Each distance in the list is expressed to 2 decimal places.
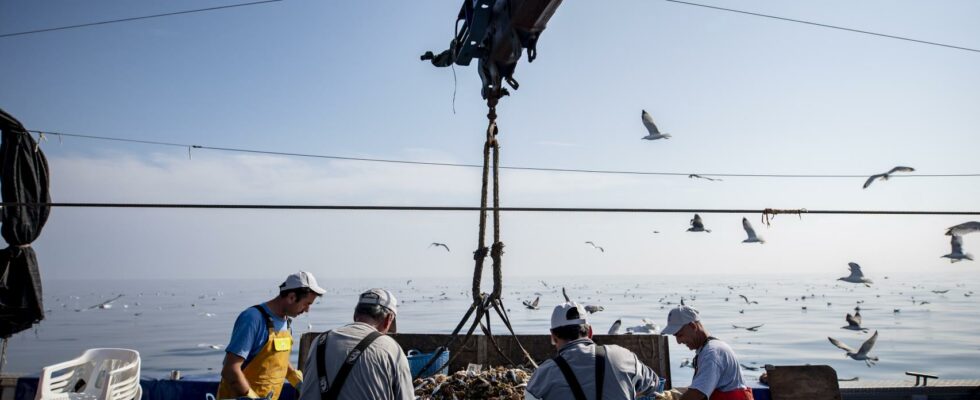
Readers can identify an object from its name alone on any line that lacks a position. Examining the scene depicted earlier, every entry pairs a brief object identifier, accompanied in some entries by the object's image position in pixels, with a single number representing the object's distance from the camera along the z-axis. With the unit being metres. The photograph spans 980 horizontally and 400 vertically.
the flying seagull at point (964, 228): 9.00
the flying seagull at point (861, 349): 10.65
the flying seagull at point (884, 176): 9.48
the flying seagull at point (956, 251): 10.12
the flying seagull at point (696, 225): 10.00
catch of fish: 4.56
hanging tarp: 4.59
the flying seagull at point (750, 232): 11.57
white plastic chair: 4.00
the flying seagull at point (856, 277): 12.18
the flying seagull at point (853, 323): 11.97
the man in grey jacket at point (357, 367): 2.73
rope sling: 4.91
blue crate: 5.09
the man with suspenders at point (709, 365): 3.62
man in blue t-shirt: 3.40
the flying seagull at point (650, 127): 9.99
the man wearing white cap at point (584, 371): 2.86
